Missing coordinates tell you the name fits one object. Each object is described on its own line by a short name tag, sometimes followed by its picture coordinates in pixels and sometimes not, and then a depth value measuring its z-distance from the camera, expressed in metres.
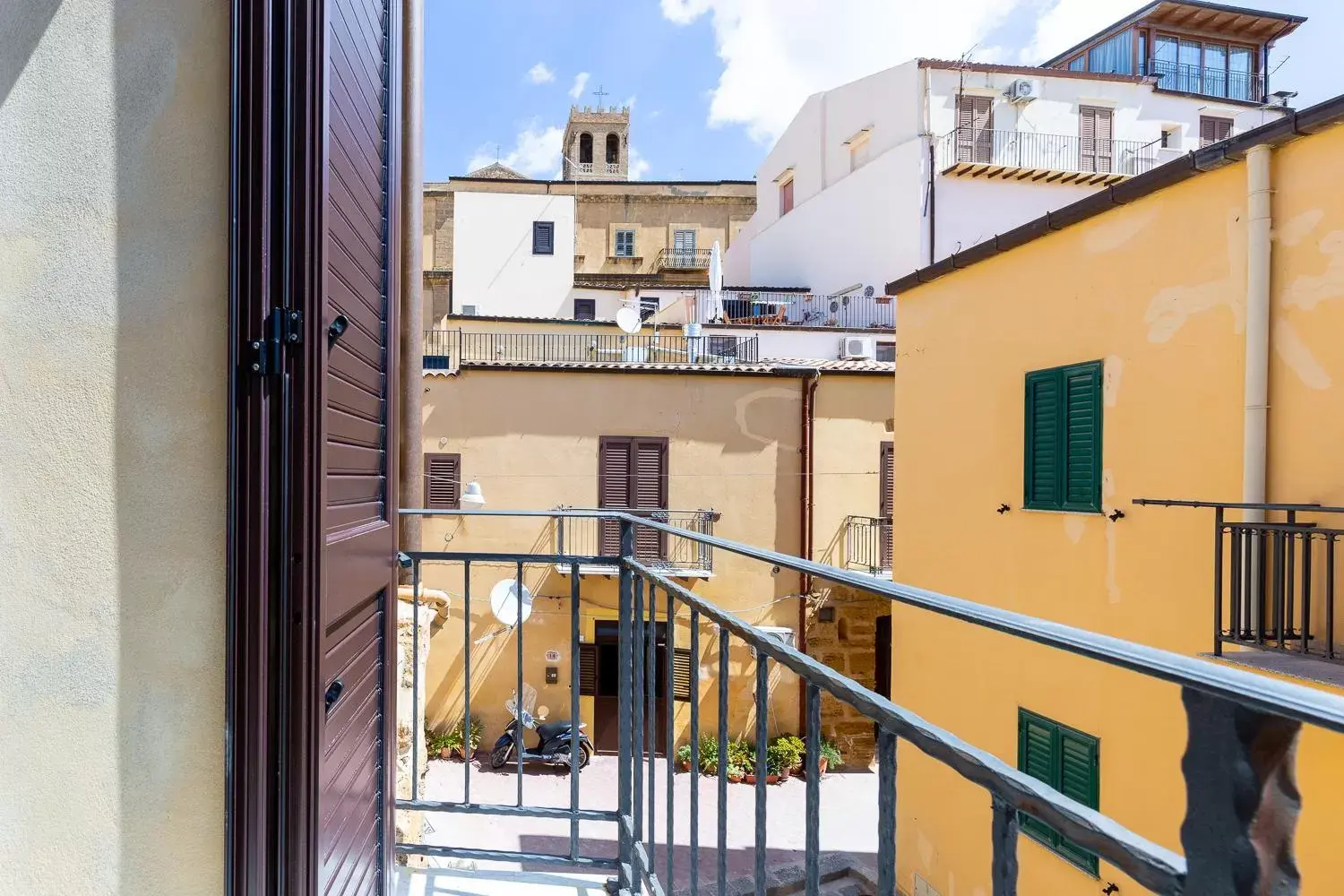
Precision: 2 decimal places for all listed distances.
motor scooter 9.73
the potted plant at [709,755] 10.24
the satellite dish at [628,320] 13.62
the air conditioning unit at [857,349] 13.55
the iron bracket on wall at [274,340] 1.15
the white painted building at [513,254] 19.66
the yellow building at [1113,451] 4.20
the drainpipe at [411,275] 2.24
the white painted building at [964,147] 15.43
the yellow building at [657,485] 10.66
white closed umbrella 15.09
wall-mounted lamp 8.58
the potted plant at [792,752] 10.41
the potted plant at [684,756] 10.80
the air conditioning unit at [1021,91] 15.73
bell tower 30.16
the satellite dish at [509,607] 4.84
